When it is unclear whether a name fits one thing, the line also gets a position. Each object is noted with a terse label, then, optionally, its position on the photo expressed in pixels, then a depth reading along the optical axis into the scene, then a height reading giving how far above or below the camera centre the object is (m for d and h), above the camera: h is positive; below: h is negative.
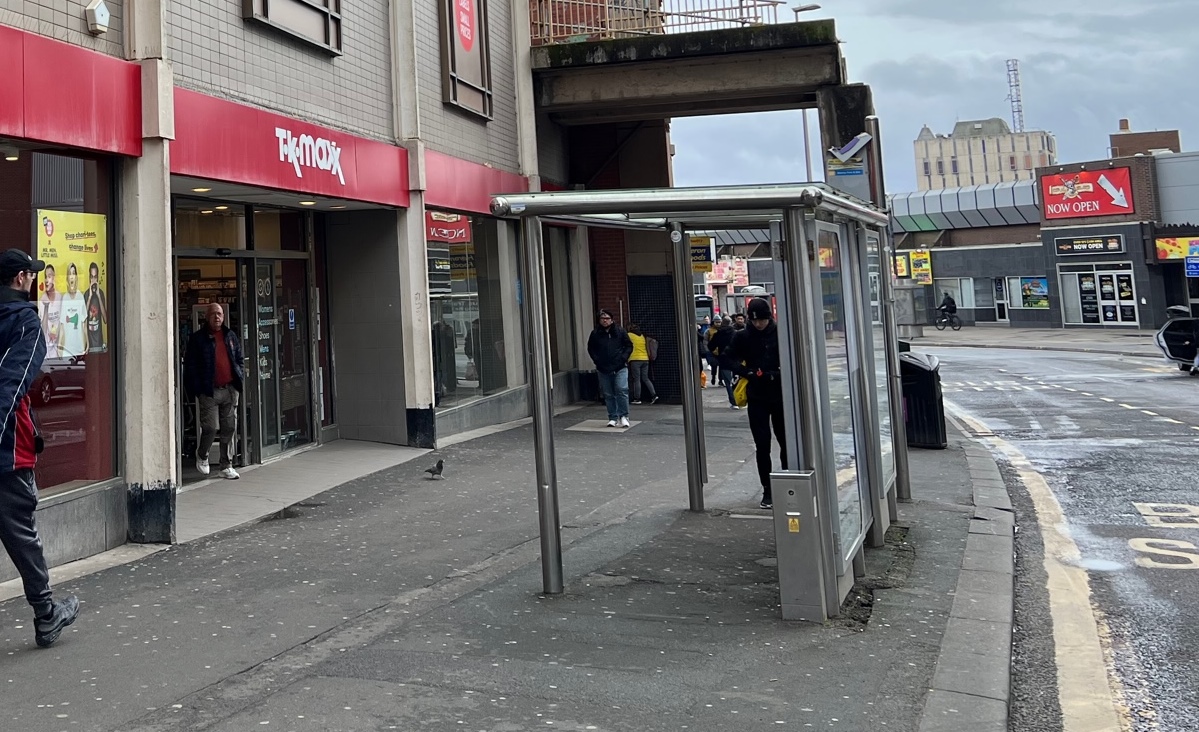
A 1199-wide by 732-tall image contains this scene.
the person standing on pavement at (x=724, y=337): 17.39 +1.39
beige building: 167.00 +40.39
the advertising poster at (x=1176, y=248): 39.53 +5.46
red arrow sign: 42.12 +8.39
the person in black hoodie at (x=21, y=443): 4.86 +0.09
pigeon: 10.26 -0.36
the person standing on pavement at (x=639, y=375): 18.41 +0.86
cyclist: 48.84 +4.55
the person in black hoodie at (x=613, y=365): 15.08 +0.87
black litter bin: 12.04 +0.04
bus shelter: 5.34 +0.27
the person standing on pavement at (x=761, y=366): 8.14 +0.39
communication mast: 187.50 +55.95
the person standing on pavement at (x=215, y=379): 9.96 +0.69
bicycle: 48.31 +3.90
